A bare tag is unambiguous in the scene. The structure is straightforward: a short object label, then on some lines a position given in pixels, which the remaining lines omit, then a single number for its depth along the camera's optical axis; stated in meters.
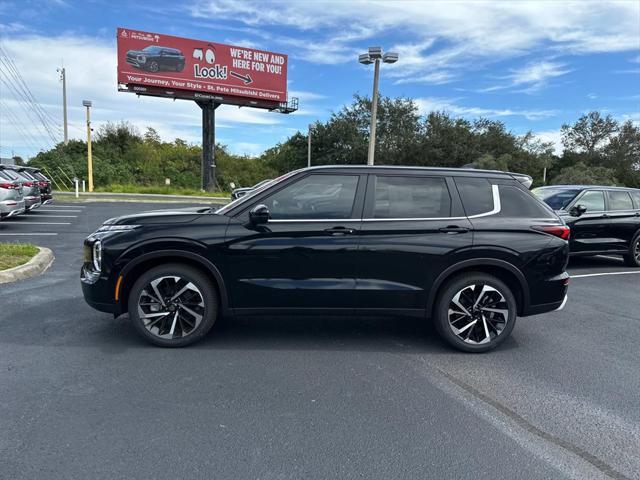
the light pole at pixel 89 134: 29.69
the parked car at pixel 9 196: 12.50
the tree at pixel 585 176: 39.68
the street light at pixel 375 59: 17.89
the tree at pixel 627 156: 48.50
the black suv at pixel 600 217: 9.43
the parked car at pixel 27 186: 14.14
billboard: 35.31
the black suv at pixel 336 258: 4.46
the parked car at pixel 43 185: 17.44
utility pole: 48.78
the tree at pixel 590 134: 51.59
